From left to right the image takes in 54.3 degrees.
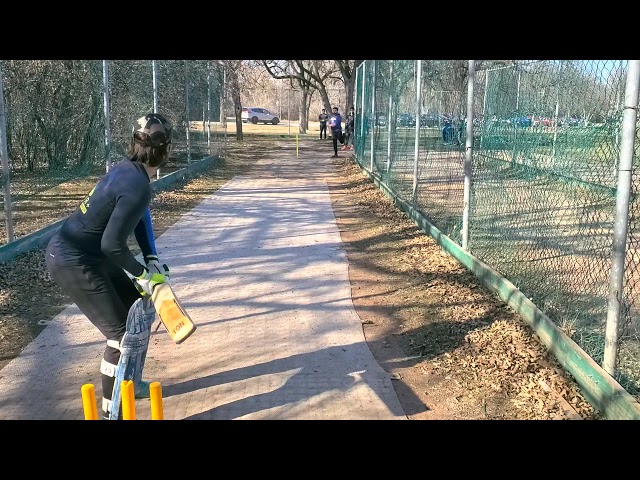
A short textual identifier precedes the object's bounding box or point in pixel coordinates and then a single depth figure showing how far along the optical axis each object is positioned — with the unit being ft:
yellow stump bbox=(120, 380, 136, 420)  9.76
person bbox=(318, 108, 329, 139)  116.57
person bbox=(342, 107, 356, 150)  92.10
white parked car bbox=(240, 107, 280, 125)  177.58
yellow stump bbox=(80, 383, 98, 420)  9.79
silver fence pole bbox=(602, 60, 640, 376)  11.53
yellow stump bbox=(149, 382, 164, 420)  9.91
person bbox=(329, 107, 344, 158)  78.72
